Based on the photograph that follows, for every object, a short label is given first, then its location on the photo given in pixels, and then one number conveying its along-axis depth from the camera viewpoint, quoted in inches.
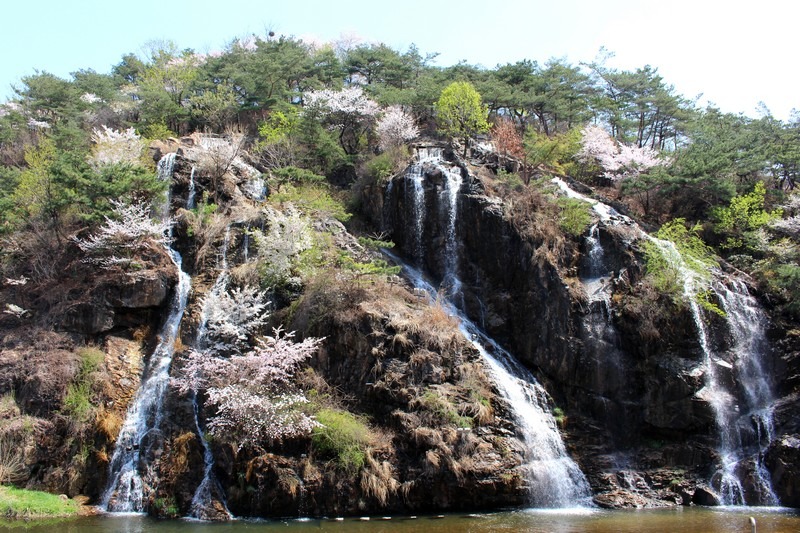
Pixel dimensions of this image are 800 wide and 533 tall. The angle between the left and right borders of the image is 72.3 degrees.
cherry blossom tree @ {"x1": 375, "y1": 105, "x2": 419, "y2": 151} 1202.0
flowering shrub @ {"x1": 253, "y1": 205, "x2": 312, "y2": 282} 807.1
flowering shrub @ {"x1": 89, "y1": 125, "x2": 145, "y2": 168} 992.9
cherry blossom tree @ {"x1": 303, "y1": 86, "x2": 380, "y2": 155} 1248.8
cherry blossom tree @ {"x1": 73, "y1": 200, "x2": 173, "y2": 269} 843.4
